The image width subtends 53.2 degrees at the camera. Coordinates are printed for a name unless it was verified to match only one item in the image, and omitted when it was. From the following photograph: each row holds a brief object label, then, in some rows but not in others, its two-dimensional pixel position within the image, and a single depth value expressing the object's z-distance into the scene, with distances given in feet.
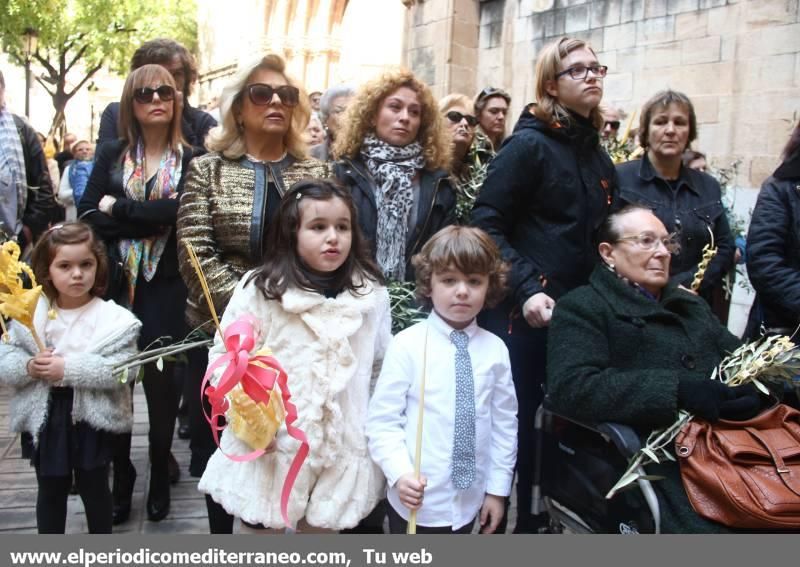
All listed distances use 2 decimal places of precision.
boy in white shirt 8.84
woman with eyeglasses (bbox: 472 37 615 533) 11.21
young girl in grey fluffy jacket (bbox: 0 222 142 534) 10.46
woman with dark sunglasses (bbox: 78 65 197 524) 12.56
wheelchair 8.66
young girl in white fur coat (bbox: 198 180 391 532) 8.84
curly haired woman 11.36
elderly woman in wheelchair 8.82
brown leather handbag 7.97
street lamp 58.65
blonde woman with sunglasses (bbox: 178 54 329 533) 10.63
